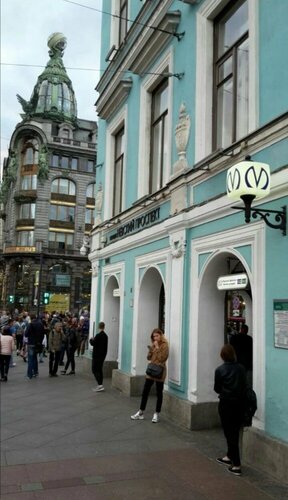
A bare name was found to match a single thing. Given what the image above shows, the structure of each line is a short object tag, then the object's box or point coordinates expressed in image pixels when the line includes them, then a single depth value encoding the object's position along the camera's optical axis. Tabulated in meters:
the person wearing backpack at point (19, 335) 22.35
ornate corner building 59.91
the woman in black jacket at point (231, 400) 6.24
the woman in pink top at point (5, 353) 13.78
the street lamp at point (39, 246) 59.75
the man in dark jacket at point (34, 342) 14.61
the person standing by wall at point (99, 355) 12.20
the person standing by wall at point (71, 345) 15.41
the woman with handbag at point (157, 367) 8.78
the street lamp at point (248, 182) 5.98
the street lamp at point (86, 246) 17.77
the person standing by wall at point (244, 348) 8.64
